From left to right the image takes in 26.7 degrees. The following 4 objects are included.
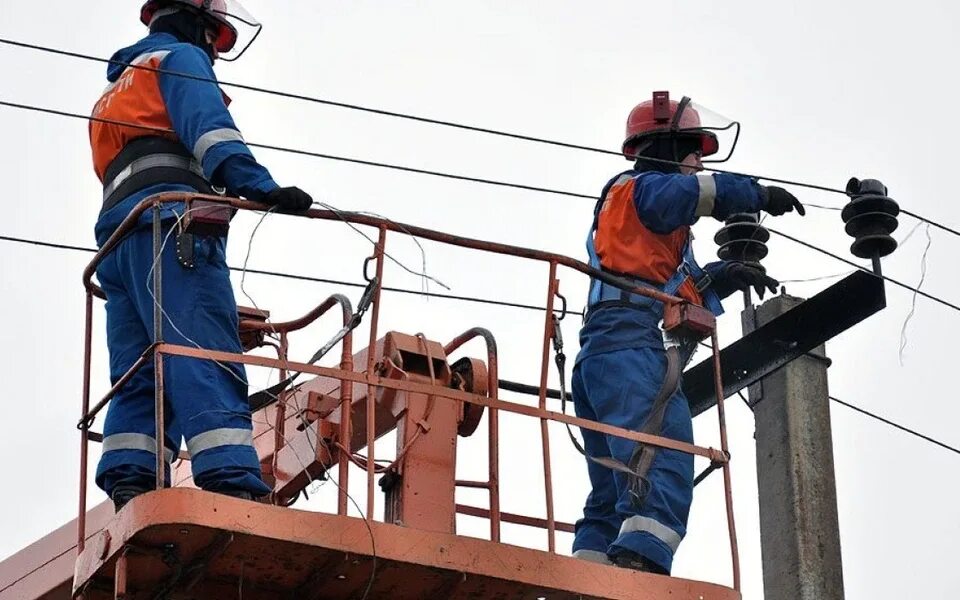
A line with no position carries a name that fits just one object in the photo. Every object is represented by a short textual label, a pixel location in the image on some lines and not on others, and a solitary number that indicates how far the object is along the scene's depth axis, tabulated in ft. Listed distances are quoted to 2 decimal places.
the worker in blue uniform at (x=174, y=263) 28.09
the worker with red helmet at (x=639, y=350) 31.30
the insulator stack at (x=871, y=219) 35.86
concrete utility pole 33.22
